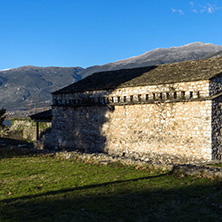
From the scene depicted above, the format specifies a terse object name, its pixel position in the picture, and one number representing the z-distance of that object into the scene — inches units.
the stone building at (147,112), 556.1
